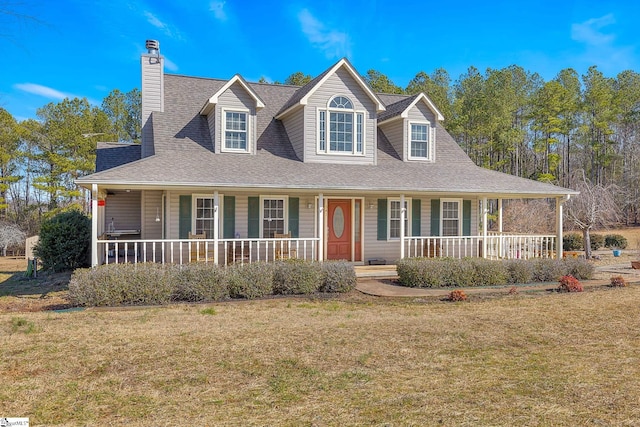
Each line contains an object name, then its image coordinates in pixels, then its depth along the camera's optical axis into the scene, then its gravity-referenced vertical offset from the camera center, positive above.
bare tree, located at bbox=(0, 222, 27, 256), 28.09 -0.95
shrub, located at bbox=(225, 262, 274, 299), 11.02 -1.41
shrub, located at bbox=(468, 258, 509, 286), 13.23 -1.45
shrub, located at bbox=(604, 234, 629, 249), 27.94 -1.22
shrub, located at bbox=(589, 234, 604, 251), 27.70 -1.21
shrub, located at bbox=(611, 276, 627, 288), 13.24 -1.72
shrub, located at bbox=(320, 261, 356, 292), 11.91 -1.45
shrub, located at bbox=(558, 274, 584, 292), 12.32 -1.70
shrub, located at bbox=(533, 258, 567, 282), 13.95 -1.46
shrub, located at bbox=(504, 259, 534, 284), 13.60 -1.48
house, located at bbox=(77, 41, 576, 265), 14.27 +1.43
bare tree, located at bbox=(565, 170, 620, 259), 22.27 +0.69
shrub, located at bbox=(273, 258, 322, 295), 11.57 -1.44
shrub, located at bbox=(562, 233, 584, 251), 27.02 -1.23
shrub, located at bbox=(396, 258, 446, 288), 12.64 -1.42
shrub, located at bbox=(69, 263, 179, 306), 9.90 -1.40
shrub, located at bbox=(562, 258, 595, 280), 14.38 -1.46
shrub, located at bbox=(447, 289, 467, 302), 11.02 -1.77
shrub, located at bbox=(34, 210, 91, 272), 16.28 -0.80
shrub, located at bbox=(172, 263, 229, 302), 10.63 -1.47
